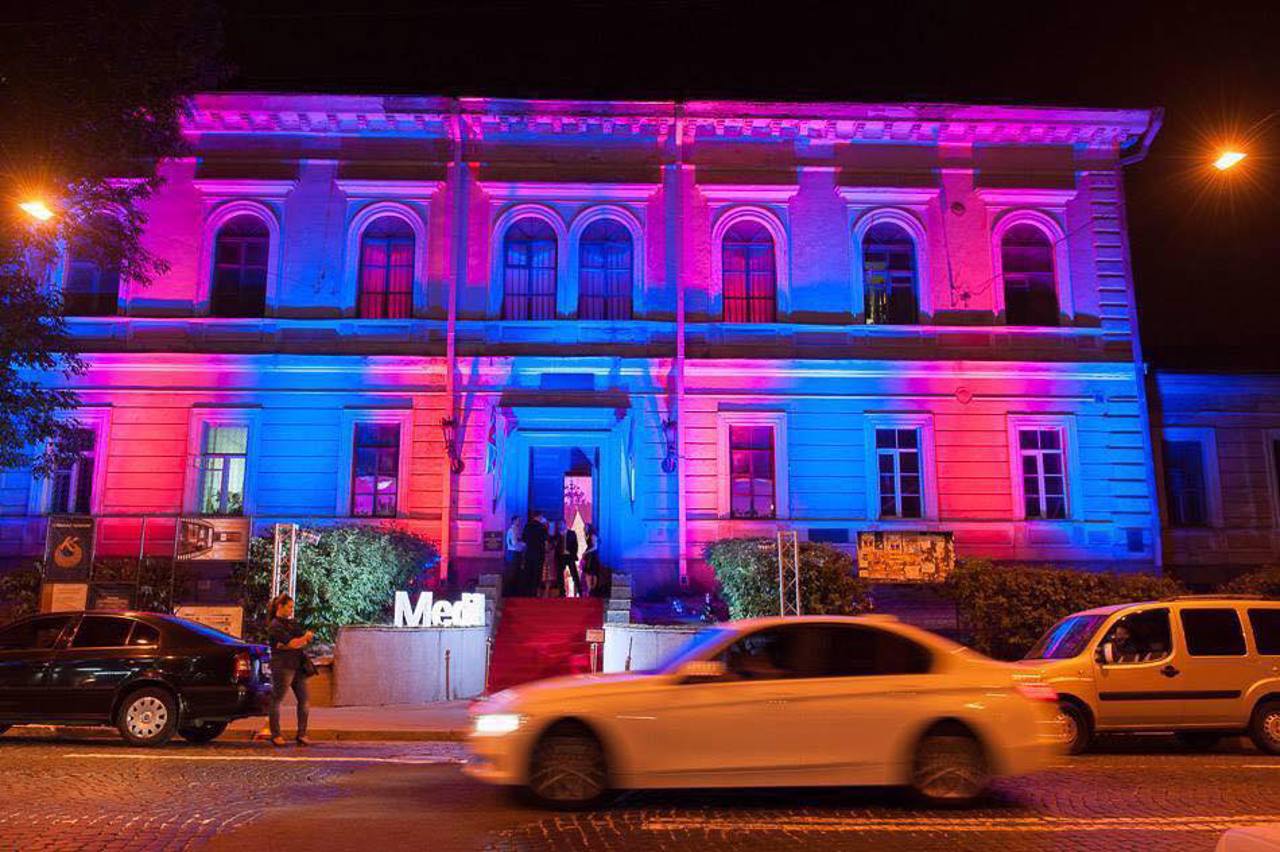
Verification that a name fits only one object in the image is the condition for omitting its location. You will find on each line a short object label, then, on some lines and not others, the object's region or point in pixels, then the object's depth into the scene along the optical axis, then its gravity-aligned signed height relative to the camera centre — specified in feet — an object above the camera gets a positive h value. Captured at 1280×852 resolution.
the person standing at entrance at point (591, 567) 65.67 +0.40
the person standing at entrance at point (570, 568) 65.62 +0.33
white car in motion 25.25 -4.01
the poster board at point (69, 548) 50.78 +1.23
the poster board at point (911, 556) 54.19 +1.02
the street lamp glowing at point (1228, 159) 44.01 +19.19
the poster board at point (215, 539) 51.26 +1.75
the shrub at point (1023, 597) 56.59 -1.34
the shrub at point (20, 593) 58.29 -1.36
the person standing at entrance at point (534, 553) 66.64 +1.37
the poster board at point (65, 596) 49.99 -1.29
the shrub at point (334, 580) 55.83 -0.46
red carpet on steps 57.67 -4.18
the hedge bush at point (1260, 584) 58.18 -0.56
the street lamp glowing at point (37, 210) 48.24 +18.71
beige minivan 37.17 -3.82
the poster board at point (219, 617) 49.62 -2.35
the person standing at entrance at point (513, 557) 67.97 +1.11
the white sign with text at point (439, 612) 55.36 -2.31
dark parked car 37.35 -4.13
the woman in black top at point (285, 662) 38.22 -3.58
